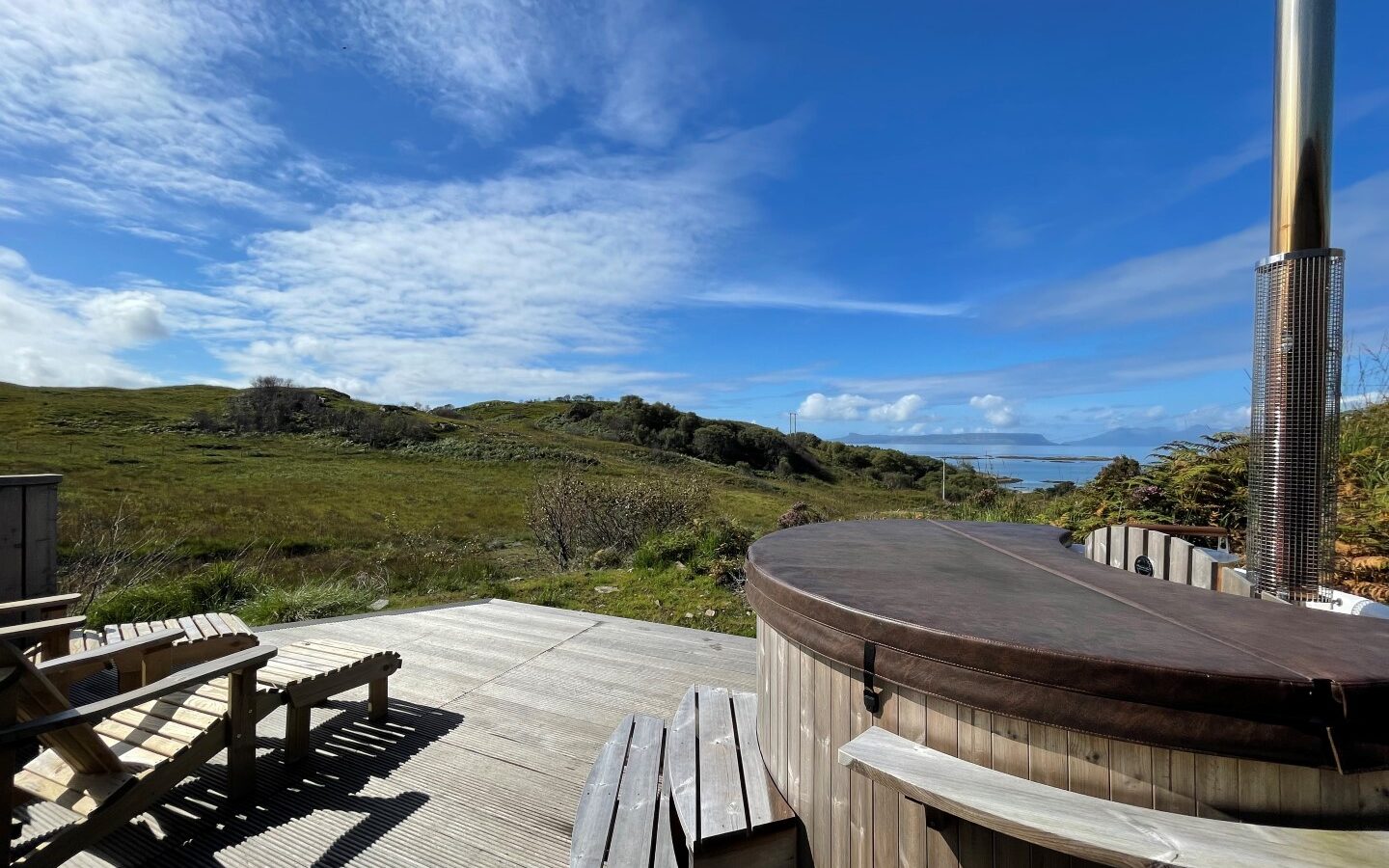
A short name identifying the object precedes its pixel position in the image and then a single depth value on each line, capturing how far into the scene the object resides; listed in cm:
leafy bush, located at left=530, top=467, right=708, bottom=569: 911
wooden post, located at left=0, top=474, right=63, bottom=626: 364
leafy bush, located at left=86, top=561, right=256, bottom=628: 531
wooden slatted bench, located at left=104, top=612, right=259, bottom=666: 324
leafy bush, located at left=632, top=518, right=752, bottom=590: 704
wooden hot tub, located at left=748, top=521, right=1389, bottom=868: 109
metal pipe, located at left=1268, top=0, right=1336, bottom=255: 231
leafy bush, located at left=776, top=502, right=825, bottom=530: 877
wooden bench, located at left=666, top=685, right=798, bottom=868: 171
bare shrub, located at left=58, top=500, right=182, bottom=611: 652
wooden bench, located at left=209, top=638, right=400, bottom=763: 280
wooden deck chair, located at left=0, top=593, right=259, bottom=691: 307
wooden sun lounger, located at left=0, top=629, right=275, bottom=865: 188
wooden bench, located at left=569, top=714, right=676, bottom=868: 190
